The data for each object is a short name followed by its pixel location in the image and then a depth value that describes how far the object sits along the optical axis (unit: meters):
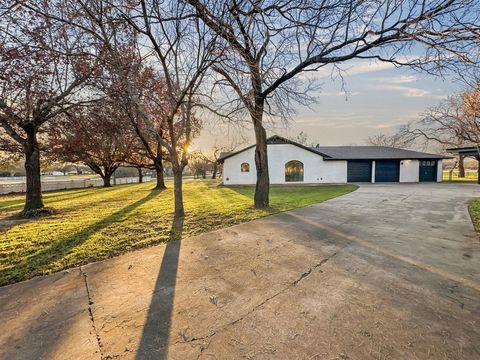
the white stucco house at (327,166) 22.84
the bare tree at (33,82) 6.13
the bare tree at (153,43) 5.69
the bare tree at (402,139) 31.80
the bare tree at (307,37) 5.19
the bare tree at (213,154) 41.50
